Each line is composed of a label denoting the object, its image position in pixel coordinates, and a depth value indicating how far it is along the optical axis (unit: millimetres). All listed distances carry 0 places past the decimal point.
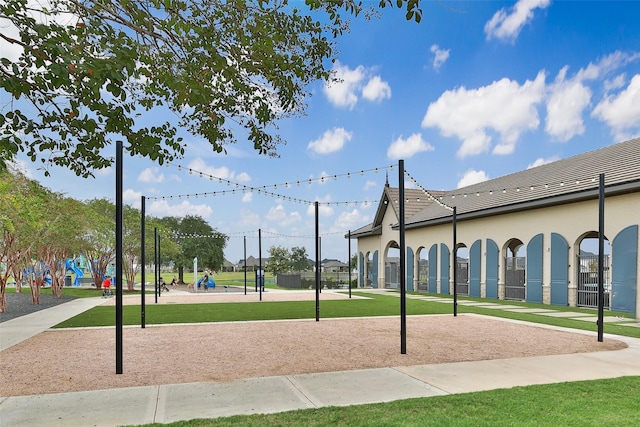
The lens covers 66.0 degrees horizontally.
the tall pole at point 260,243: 25739
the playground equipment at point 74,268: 46281
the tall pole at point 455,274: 16047
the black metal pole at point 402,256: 9086
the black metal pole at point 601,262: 10453
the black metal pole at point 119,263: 7754
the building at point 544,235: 17719
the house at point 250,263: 102538
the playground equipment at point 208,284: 39550
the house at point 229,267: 111594
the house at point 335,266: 81988
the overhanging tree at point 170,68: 5797
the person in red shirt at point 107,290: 29122
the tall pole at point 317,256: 14523
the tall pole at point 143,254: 13094
